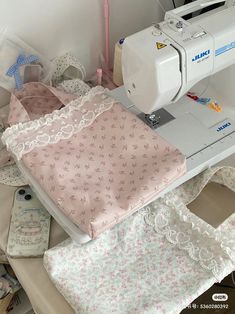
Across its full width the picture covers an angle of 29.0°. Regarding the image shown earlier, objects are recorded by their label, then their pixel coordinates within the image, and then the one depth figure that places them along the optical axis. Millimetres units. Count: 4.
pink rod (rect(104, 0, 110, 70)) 1289
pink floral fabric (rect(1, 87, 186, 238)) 909
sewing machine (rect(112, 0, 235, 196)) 891
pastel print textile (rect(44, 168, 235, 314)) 861
